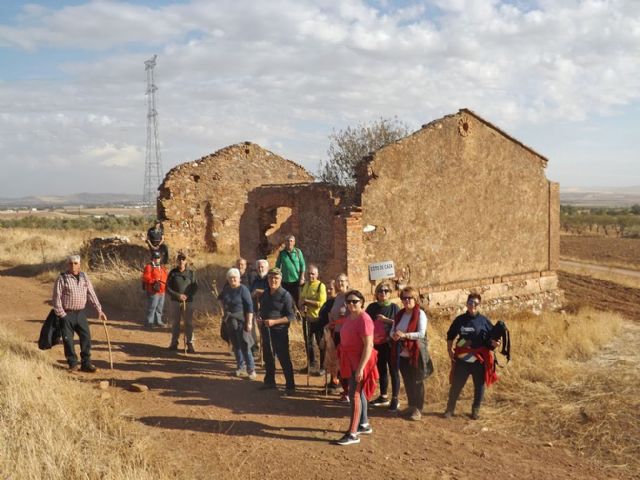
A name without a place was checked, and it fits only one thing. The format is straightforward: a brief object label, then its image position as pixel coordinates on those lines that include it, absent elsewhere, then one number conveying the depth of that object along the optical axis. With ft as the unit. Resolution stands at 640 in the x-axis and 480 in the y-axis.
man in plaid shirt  26.43
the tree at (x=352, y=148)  69.05
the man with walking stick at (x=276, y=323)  24.71
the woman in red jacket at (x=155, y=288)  35.91
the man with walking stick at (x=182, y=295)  31.04
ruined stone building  38.34
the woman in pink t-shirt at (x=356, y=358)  19.71
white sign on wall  38.24
